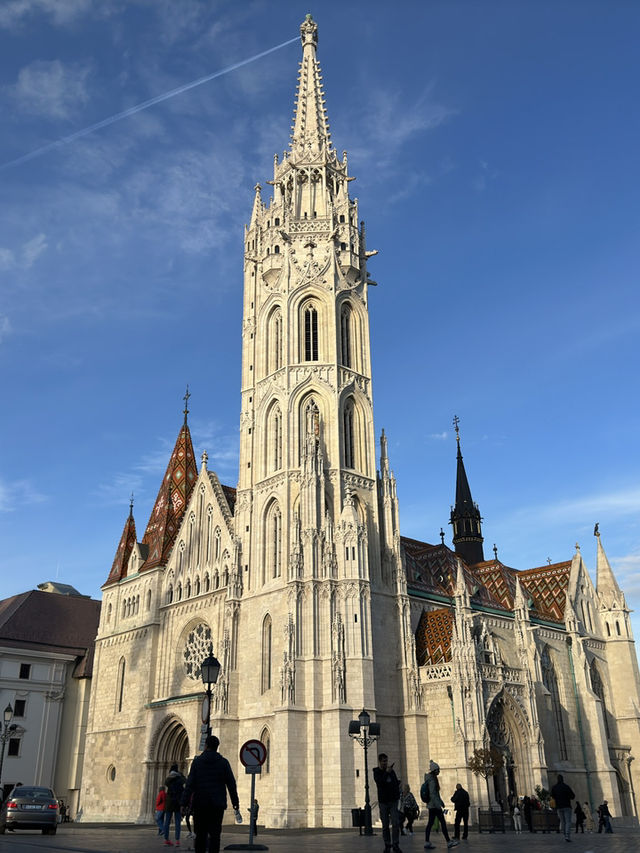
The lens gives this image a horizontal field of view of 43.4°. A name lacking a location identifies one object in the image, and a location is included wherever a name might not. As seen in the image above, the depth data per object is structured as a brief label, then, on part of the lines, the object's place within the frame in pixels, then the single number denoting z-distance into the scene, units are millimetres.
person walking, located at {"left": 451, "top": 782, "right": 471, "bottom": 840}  19797
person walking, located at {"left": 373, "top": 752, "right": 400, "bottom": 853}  14688
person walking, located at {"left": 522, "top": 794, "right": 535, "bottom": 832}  27859
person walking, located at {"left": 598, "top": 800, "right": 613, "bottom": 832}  29006
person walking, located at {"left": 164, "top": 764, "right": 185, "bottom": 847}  18203
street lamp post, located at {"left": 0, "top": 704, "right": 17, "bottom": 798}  28500
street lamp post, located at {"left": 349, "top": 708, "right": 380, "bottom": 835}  22459
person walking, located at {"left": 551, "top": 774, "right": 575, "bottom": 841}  19594
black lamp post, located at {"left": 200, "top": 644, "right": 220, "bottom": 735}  17219
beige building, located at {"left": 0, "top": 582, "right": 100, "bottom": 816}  47281
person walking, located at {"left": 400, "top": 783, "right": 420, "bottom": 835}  26017
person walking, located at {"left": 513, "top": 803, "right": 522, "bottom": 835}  28031
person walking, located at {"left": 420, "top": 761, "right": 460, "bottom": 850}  16344
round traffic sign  14391
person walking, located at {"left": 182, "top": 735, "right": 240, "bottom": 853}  9875
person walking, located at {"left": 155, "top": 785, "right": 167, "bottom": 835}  19281
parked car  20734
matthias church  33500
